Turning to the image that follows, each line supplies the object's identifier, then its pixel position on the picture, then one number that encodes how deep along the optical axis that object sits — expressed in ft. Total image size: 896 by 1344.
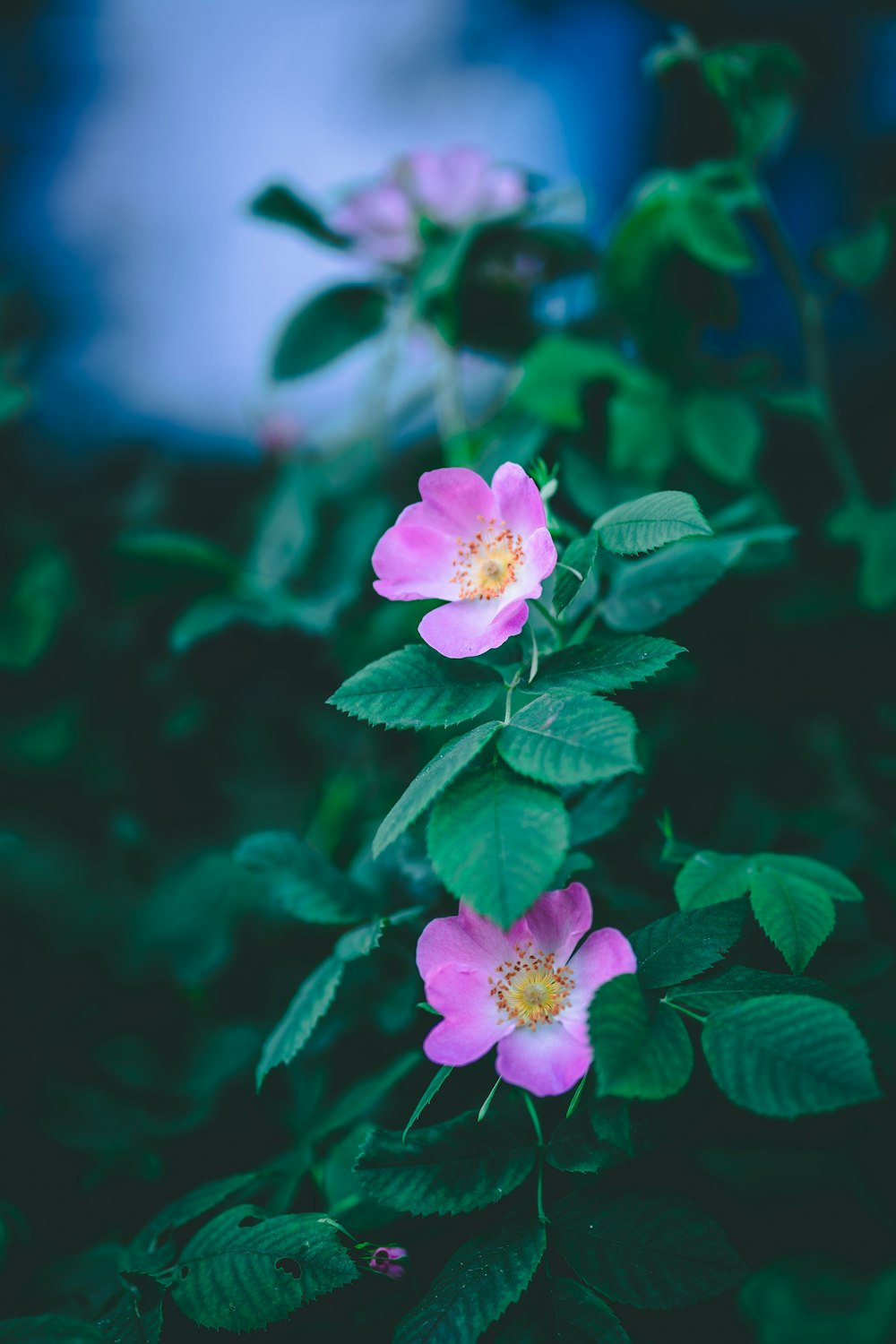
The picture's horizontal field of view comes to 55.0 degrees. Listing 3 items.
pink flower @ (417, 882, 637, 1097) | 1.59
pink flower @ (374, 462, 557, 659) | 1.79
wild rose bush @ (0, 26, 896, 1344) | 1.61
